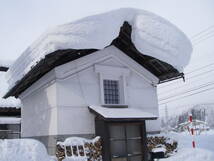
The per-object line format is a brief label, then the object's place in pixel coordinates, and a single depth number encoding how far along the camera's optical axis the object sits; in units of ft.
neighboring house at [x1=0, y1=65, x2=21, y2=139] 54.54
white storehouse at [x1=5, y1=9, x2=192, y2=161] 30.89
